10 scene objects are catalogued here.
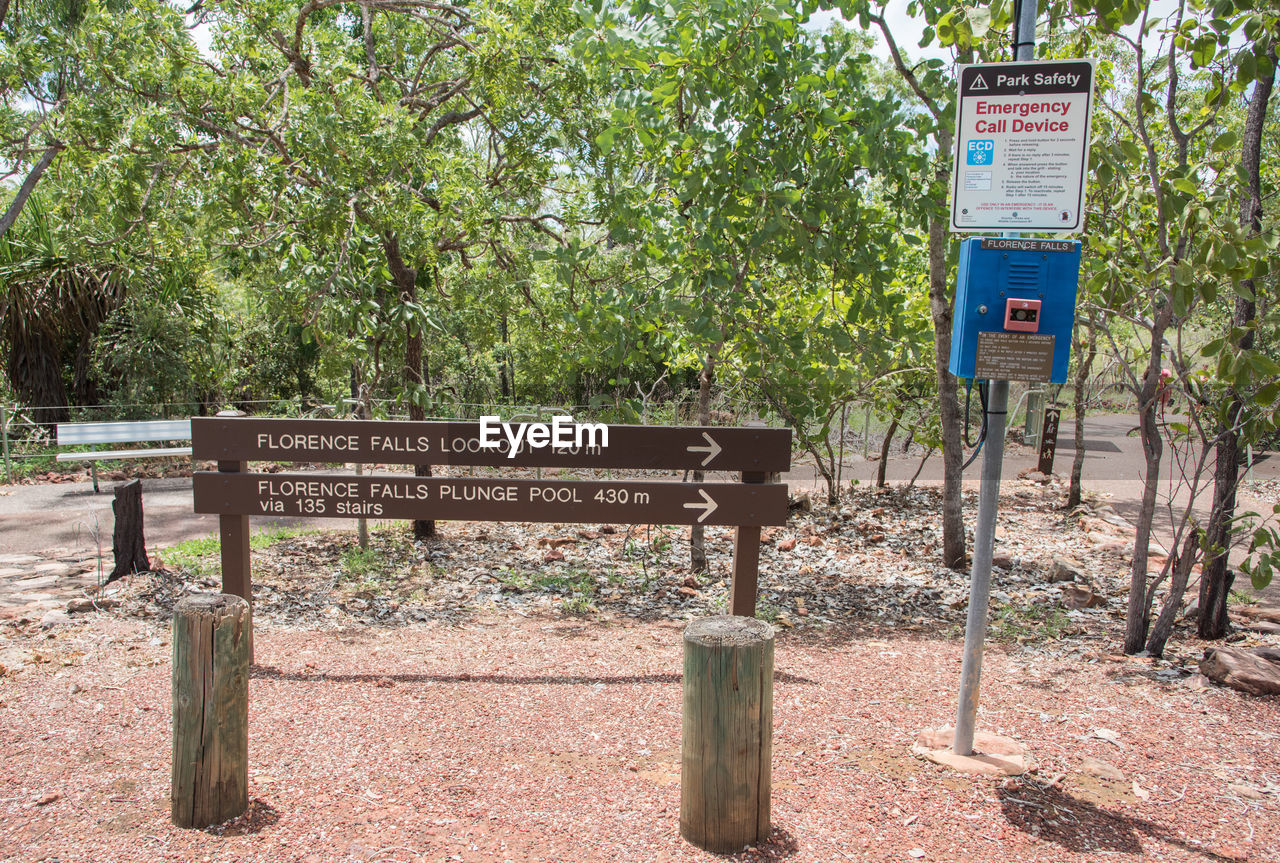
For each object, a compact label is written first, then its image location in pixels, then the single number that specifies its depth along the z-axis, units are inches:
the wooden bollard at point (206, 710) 116.9
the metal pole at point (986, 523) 128.2
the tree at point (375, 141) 245.4
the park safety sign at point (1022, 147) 122.4
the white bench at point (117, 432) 333.7
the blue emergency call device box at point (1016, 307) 126.8
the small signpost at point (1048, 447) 514.6
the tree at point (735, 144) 205.3
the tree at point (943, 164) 176.2
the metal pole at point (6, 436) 452.4
